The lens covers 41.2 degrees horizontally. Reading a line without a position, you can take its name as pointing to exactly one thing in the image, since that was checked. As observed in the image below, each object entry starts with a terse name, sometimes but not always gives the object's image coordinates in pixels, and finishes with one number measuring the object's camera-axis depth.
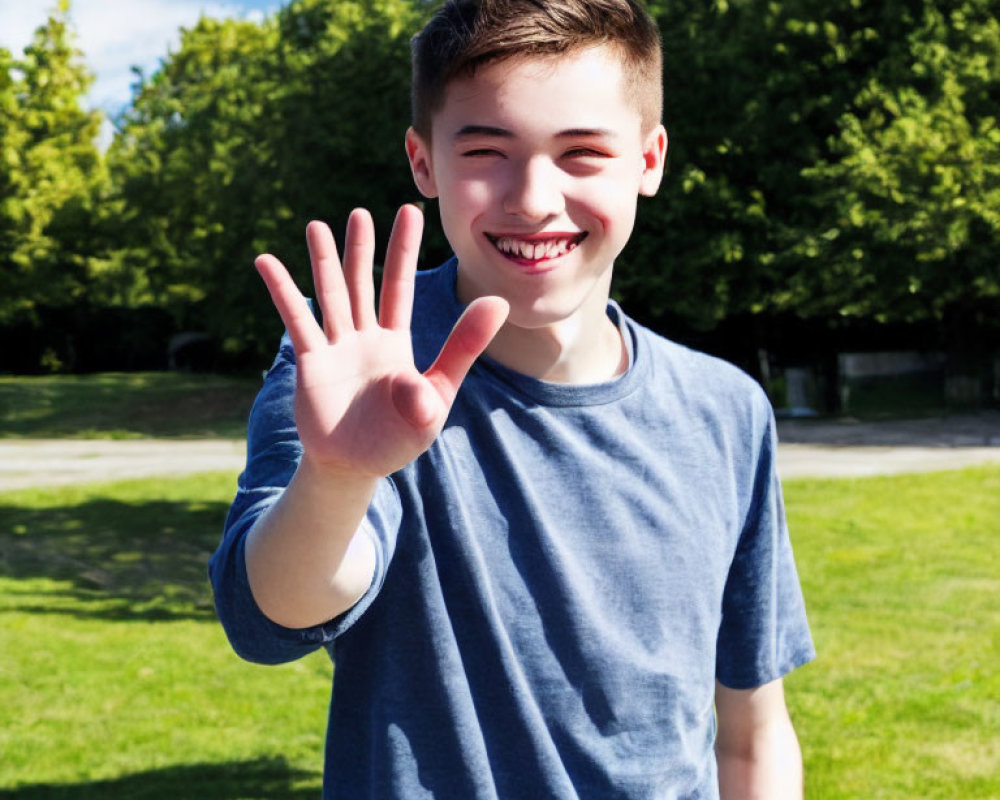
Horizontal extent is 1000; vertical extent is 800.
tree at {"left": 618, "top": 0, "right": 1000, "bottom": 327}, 18.91
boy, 1.57
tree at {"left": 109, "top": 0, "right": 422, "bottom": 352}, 22.38
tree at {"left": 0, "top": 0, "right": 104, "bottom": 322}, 24.45
